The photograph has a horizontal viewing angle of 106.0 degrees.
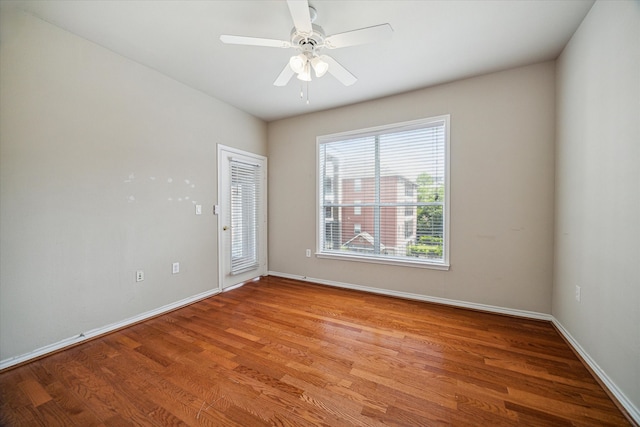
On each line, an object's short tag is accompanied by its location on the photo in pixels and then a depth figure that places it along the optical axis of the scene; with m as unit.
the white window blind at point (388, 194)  3.06
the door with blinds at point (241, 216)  3.50
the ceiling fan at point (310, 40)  1.54
